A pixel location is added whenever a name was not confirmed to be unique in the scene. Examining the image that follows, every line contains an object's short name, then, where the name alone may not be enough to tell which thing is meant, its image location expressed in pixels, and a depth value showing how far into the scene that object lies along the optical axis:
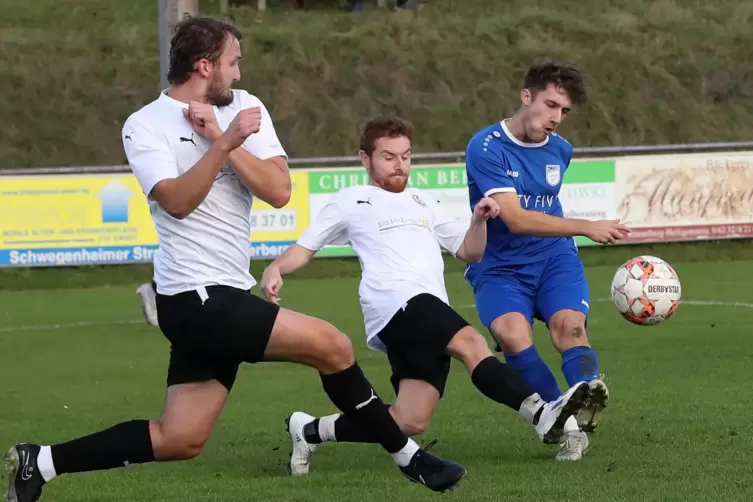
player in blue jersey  14.09
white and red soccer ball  15.86
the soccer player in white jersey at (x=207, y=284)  10.55
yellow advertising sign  35.41
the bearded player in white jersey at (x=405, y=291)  13.02
